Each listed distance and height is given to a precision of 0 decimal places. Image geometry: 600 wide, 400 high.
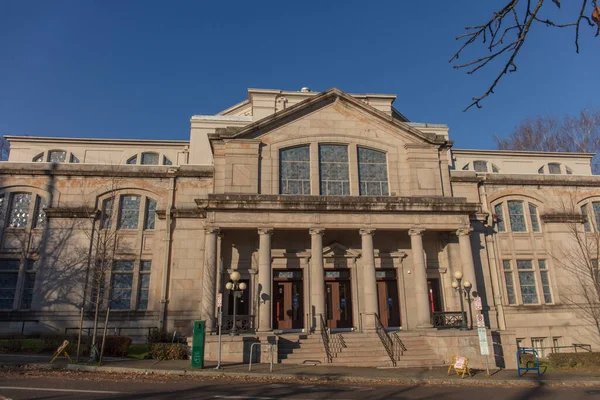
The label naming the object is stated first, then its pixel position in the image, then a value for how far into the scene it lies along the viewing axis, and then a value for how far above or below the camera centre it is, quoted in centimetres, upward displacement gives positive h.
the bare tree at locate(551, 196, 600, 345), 2517 +262
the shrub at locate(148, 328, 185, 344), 2141 -110
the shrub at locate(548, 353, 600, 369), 1897 -236
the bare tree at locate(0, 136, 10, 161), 4045 +1605
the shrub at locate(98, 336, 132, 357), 1875 -135
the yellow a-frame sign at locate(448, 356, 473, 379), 1530 -199
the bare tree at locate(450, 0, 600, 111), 370 +257
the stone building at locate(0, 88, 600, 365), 2214 +432
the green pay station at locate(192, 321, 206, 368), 1570 -130
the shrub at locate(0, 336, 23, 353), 1892 -122
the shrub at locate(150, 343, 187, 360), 1812 -155
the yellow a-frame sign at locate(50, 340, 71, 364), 1595 -124
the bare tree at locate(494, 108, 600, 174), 4069 +1729
